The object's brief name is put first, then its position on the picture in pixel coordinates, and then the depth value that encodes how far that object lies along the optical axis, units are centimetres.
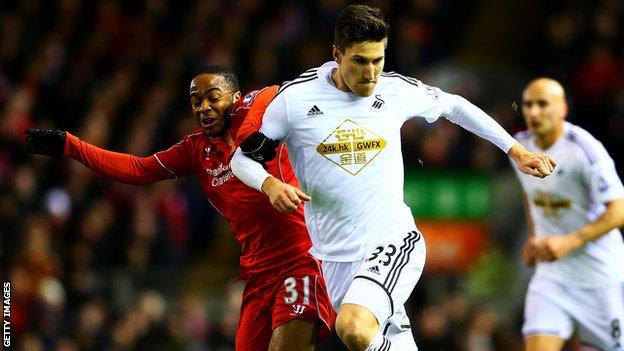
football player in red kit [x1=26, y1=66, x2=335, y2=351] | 1642
